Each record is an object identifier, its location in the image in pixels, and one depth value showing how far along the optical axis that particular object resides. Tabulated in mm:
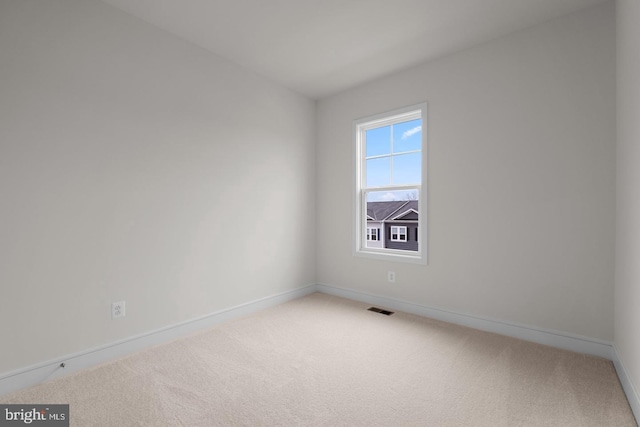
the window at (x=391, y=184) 3416
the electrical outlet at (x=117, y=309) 2395
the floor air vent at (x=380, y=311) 3396
